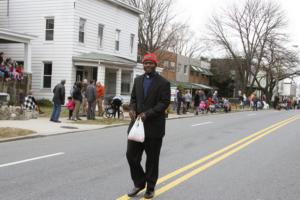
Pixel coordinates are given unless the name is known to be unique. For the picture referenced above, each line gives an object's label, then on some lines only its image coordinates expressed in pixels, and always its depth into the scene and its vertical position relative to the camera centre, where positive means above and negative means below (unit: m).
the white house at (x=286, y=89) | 110.94 +2.45
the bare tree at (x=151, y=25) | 48.50 +6.86
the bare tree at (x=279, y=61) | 59.53 +4.77
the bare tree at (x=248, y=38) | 62.16 +7.81
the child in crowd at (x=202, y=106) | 33.34 -0.73
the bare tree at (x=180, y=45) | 54.02 +7.21
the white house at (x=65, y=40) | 30.41 +3.23
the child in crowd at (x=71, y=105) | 20.62 -0.67
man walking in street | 6.61 -0.30
